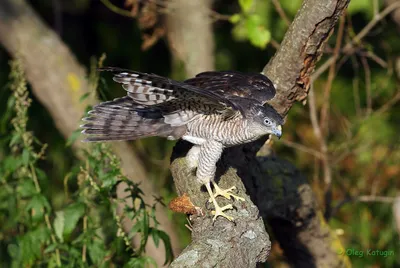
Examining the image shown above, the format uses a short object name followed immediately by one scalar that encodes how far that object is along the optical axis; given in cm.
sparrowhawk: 665
